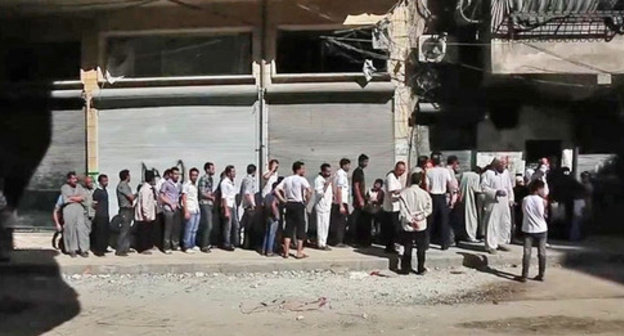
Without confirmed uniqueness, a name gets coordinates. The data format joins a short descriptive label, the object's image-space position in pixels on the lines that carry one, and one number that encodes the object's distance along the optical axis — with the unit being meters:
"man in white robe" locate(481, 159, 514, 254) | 14.70
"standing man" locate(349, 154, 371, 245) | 16.05
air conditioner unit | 16.98
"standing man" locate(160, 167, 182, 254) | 15.49
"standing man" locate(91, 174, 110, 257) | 15.33
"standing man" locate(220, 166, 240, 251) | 15.86
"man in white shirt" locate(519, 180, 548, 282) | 12.76
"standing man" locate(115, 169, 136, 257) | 15.24
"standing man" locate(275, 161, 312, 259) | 14.84
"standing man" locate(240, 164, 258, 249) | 16.06
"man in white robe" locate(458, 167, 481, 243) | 15.95
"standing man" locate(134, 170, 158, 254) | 15.31
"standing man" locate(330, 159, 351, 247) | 15.95
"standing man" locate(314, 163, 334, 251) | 15.65
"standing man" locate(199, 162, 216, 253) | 15.64
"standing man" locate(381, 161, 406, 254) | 15.08
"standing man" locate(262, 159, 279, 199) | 15.83
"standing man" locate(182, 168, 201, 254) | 15.53
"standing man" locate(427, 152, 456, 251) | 15.37
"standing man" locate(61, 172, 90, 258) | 14.97
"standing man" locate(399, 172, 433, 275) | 13.33
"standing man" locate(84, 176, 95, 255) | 15.17
